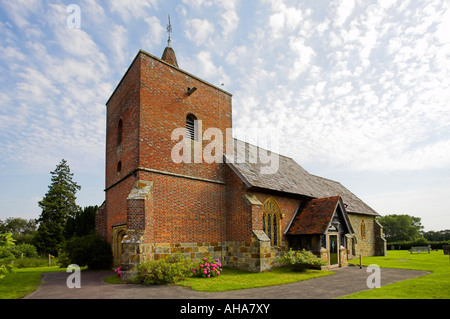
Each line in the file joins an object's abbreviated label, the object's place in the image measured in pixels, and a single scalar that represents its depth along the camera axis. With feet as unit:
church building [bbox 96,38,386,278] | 45.96
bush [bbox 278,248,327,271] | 50.55
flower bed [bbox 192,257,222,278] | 43.86
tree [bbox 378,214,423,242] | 263.92
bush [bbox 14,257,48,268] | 76.15
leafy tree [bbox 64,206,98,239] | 83.71
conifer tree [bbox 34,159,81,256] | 117.70
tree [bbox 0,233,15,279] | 20.80
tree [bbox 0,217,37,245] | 257.48
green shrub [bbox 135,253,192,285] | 37.63
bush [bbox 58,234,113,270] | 52.80
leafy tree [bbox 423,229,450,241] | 297.16
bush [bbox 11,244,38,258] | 96.02
